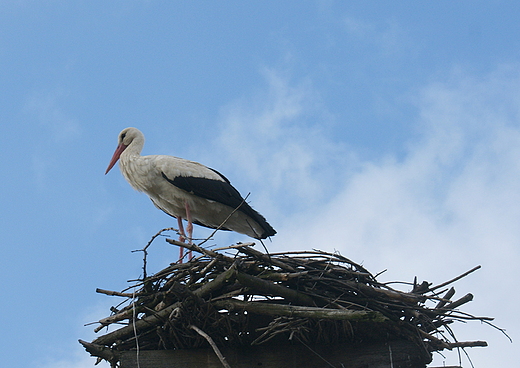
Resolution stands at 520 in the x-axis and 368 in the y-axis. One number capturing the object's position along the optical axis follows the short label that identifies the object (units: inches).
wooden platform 262.2
